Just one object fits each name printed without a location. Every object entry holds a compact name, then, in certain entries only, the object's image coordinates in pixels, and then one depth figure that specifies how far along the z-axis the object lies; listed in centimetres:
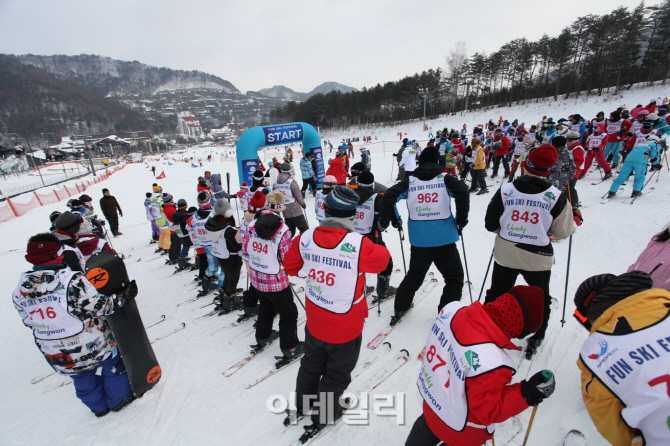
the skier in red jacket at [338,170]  1009
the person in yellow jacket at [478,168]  851
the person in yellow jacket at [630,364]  103
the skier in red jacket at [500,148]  977
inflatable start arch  996
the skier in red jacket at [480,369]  126
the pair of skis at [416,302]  340
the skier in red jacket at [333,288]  208
